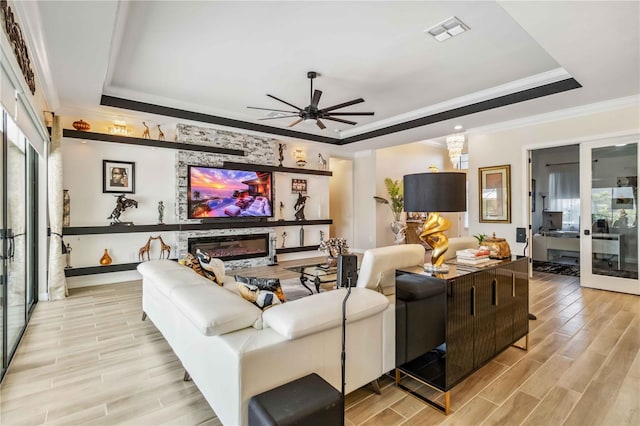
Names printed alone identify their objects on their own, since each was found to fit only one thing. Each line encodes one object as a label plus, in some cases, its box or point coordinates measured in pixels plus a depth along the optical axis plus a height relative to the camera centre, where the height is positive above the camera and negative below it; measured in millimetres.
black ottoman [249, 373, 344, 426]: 1352 -882
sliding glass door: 2773 -210
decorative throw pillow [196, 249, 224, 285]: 2959 -548
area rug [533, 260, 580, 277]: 6107 -1186
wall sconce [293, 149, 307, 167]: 7281 +1303
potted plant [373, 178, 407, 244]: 8328 +235
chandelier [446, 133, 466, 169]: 5180 +1136
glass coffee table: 3854 -803
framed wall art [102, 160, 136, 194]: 5094 +610
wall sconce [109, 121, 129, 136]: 5125 +1399
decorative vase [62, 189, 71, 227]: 4652 +78
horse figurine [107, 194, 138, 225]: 5109 +115
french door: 4672 -64
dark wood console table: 2023 -827
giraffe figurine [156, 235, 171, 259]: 5574 -633
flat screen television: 5805 +393
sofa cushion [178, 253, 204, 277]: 2926 -495
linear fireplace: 5906 -662
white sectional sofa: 1592 -717
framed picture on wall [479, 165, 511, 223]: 6078 +354
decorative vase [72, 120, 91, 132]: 4764 +1349
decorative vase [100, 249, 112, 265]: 5004 -741
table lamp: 2127 +86
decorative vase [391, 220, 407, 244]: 8344 -493
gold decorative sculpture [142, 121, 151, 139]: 5387 +1389
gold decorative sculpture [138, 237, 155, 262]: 5324 -637
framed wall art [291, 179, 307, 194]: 7414 +637
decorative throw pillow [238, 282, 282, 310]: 2133 -584
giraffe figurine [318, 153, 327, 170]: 7910 +1279
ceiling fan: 4074 +1383
